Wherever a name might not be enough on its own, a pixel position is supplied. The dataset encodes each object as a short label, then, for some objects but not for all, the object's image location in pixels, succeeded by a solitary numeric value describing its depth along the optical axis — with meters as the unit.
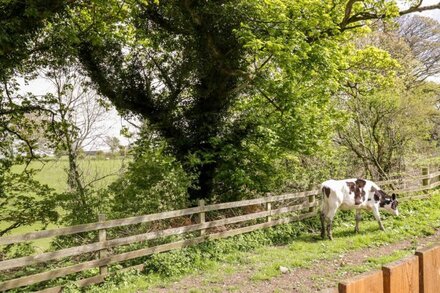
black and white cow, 10.70
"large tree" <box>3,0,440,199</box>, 10.93
